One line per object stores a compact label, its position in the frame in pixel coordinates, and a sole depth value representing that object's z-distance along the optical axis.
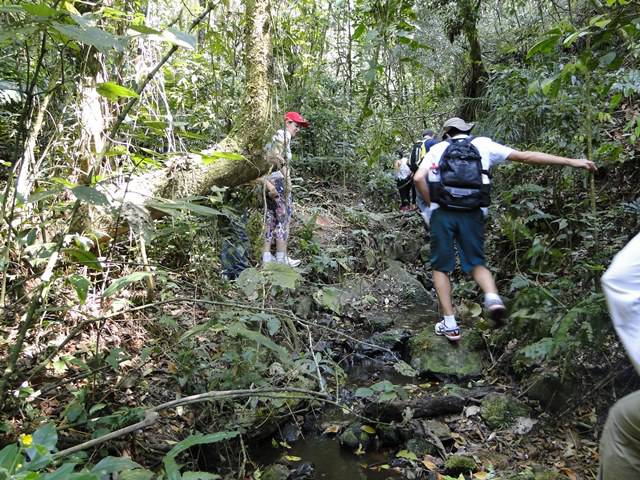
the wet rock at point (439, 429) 3.47
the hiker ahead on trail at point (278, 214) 5.28
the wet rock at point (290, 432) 3.67
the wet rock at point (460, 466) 3.12
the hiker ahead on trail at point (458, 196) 4.21
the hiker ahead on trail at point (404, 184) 9.41
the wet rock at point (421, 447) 3.36
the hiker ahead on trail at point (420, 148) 7.54
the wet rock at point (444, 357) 4.41
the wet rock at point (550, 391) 3.45
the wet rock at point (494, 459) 3.12
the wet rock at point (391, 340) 5.10
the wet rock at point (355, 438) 3.54
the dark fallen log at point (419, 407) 3.69
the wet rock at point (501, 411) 3.56
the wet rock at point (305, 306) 5.54
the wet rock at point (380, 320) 5.73
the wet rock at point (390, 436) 3.52
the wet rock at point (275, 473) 3.10
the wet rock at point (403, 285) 6.57
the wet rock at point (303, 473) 3.20
